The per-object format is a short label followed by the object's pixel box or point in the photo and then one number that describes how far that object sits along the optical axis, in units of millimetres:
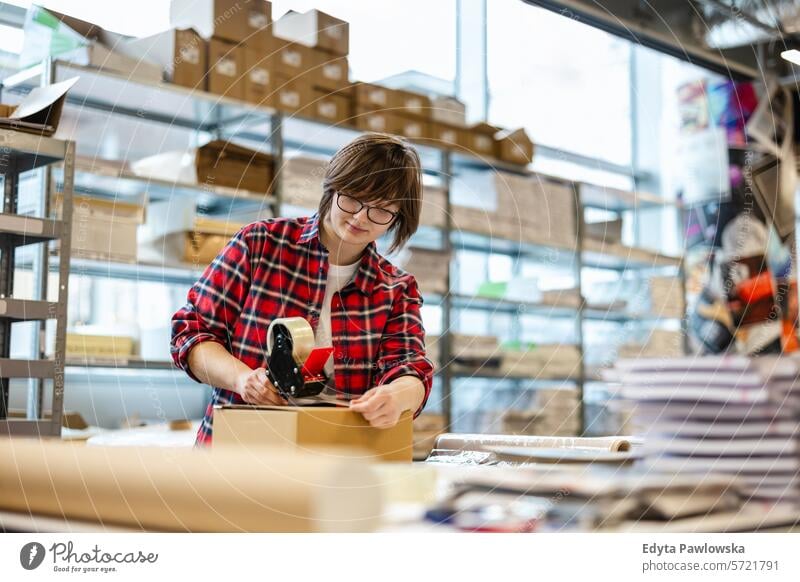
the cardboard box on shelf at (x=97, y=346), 2807
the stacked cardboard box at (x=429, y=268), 3721
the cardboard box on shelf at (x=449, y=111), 3697
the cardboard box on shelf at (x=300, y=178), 3316
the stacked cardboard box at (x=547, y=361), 4348
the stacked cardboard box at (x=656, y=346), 4605
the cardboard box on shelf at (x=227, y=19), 2842
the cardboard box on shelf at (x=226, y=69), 2904
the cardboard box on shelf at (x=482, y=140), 3943
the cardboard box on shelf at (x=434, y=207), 3799
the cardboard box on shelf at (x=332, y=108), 3328
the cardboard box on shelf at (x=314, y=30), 2818
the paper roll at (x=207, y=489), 892
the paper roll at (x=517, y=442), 1554
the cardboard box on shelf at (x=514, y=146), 4117
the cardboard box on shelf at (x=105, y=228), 2770
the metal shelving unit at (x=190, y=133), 2951
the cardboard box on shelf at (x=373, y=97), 3359
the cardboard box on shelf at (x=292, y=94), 3148
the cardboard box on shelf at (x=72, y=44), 2689
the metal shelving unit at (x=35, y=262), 1735
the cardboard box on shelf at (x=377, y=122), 3494
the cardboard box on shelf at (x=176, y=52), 2832
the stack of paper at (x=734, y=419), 1273
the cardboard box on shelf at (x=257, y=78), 2992
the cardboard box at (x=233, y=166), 3059
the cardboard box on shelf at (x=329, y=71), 3057
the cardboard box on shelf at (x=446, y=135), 3670
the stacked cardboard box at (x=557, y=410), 4336
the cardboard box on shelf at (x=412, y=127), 3525
